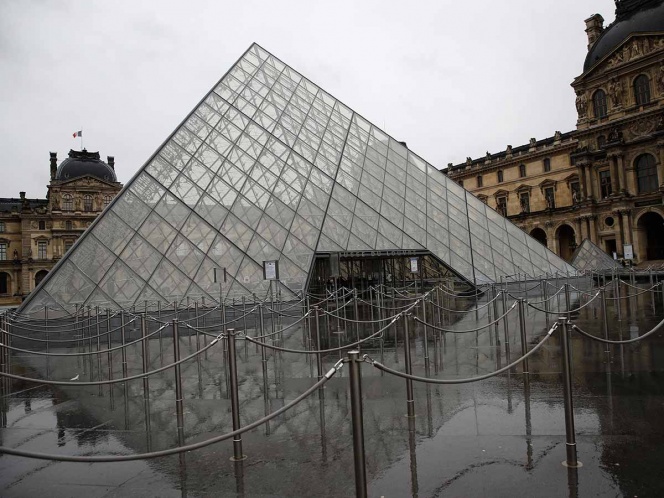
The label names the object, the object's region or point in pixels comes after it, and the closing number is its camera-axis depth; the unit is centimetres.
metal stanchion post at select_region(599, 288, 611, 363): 701
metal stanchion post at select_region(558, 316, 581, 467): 360
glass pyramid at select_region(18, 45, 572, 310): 1438
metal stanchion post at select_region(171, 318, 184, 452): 489
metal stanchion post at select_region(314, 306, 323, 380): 594
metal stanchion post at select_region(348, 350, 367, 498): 278
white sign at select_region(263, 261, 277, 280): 1352
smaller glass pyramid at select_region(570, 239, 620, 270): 2781
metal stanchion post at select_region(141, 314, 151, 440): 512
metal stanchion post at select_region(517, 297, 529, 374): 628
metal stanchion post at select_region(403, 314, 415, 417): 486
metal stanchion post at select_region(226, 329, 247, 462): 399
